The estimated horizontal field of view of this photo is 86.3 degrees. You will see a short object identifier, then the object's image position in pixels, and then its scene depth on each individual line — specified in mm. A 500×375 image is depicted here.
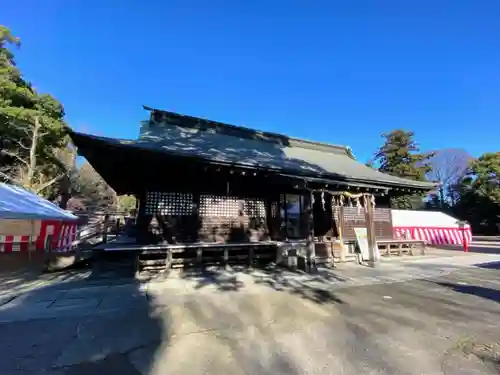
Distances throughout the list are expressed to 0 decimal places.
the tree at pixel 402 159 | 28828
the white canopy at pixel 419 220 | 15250
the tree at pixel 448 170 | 38062
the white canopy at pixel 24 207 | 6652
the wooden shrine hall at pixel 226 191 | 7449
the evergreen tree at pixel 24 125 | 16484
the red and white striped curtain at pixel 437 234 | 14203
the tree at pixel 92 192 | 30970
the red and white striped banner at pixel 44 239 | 8758
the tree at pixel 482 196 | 26938
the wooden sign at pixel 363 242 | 9242
